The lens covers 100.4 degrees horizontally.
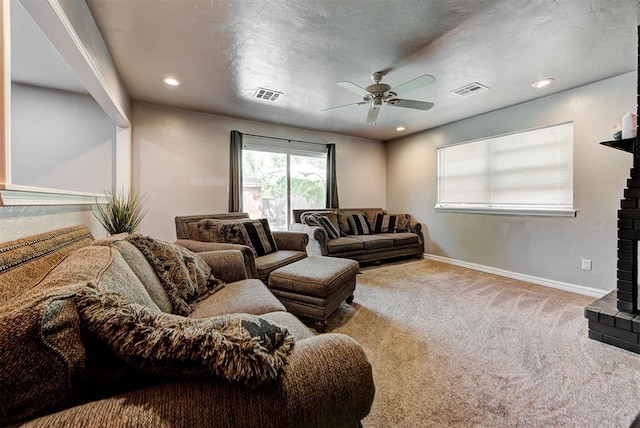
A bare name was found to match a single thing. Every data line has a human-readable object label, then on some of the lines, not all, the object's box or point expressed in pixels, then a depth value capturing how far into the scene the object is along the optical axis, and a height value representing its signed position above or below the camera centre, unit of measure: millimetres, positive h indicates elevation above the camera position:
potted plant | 2506 -41
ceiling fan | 2545 +1257
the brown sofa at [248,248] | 2332 -310
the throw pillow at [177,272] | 1429 -349
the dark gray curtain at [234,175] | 4207 +598
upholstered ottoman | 2180 -640
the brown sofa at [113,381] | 497 -387
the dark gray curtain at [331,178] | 5168 +686
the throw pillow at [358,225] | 4918 -212
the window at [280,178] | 4555 +645
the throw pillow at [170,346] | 590 -305
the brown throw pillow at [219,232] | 2732 -201
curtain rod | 4475 +1318
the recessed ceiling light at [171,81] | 2953 +1478
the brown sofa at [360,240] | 4066 -437
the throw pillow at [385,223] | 5137 -180
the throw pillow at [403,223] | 5176 -177
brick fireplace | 1960 -526
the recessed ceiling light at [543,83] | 2936 +1497
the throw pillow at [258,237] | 2914 -272
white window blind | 3355 +599
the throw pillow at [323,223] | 4262 -155
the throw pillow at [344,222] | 4808 -156
